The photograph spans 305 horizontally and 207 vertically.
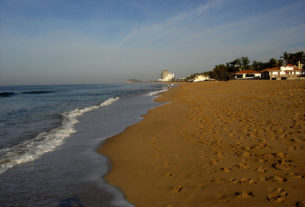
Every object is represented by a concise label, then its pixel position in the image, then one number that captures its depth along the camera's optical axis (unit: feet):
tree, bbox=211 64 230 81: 257.75
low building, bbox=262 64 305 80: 166.09
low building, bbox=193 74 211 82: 317.54
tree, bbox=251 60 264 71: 257.01
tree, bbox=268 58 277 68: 235.71
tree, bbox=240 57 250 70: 261.89
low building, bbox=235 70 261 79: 211.82
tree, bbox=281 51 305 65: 220.64
